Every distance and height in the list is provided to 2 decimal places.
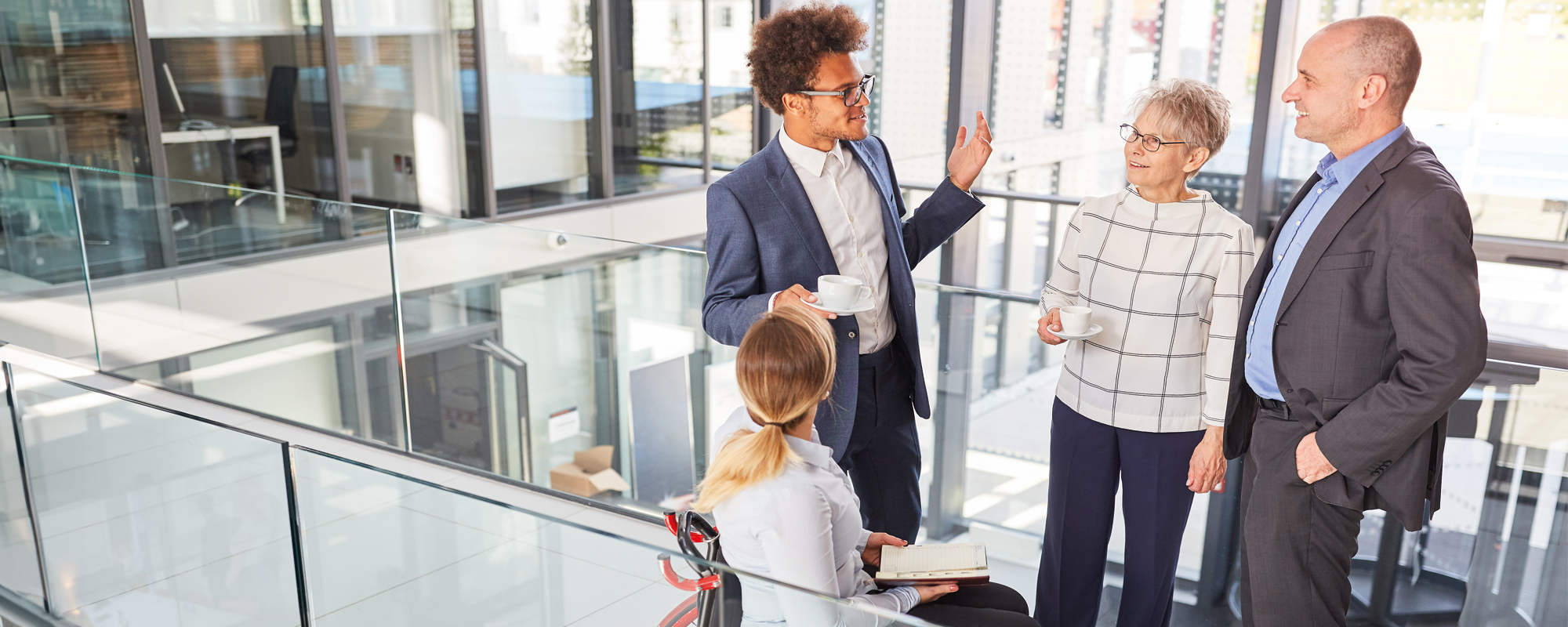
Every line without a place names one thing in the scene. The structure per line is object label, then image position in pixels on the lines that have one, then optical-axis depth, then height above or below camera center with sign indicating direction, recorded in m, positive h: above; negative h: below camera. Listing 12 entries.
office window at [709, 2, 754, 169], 7.21 -0.14
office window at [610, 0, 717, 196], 6.70 -0.16
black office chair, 5.25 -0.26
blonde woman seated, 1.66 -0.64
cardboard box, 4.68 -1.79
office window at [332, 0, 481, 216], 5.54 -0.19
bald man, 1.63 -0.42
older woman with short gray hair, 2.07 -0.55
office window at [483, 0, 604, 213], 6.17 -0.20
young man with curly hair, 2.15 -0.33
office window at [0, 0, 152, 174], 4.65 -0.10
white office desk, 5.00 -0.34
